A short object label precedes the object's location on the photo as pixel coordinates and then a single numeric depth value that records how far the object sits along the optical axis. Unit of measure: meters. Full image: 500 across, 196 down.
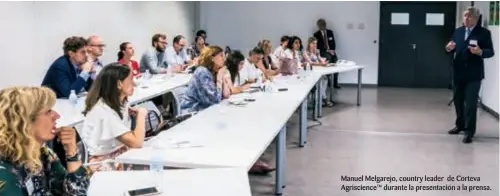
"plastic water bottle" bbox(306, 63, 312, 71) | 8.73
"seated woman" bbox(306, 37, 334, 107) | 9.59
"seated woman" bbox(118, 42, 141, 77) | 6.81
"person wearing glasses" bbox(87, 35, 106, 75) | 5.66
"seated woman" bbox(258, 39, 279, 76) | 8.16
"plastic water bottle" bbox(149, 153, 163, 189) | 2.43
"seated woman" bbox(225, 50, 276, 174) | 5.54
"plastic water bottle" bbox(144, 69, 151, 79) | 7.10
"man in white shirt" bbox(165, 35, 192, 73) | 8.67
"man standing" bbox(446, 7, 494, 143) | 5.98
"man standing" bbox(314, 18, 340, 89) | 11.83
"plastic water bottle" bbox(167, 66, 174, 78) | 7.59
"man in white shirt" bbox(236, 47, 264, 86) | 7.29
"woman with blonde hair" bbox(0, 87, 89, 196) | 1.88
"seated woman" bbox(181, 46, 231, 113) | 4.98
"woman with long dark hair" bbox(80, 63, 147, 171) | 3.12
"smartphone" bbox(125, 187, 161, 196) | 2.26
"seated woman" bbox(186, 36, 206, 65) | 10.21
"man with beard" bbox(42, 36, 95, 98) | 4.88
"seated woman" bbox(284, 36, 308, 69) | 8.81
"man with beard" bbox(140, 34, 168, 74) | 7.89
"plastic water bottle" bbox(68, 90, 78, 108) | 4.74
